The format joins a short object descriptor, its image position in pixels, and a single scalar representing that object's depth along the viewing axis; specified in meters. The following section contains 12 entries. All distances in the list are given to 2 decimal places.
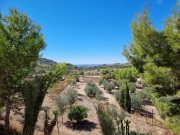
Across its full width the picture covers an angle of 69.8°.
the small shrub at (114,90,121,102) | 18.66
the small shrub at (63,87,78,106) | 14.95
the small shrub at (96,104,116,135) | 5.75
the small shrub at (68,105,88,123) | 11.91
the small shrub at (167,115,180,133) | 7.25
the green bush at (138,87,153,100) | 20.17
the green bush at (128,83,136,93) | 23.53
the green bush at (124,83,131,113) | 15.90
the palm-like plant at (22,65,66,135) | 5.21
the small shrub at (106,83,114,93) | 26.21
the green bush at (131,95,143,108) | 16.85
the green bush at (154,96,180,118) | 8.03
